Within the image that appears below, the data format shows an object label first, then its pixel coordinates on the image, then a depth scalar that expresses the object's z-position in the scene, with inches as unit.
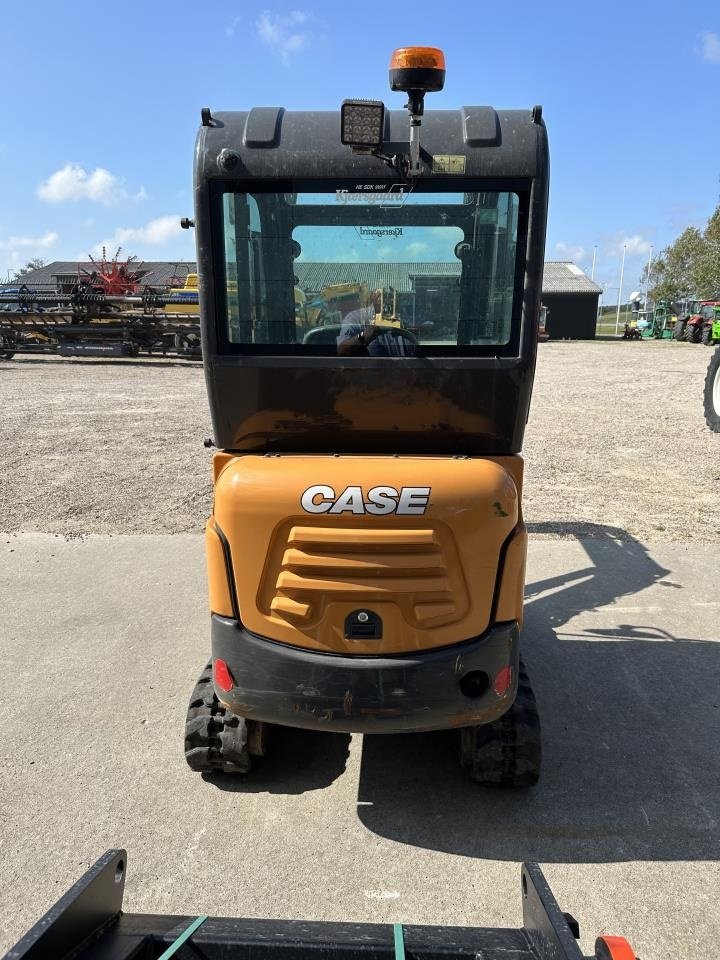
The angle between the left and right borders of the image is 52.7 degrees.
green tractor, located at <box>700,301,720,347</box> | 1083.5
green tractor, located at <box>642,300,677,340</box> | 1496.1
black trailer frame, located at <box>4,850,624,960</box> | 71.5
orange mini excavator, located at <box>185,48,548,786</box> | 100.5
